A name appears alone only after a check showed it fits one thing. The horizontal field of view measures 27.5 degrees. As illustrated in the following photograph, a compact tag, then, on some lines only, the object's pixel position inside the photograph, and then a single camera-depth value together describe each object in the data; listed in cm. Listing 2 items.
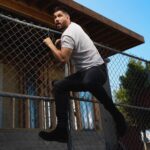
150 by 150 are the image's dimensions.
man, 286
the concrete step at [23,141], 319
